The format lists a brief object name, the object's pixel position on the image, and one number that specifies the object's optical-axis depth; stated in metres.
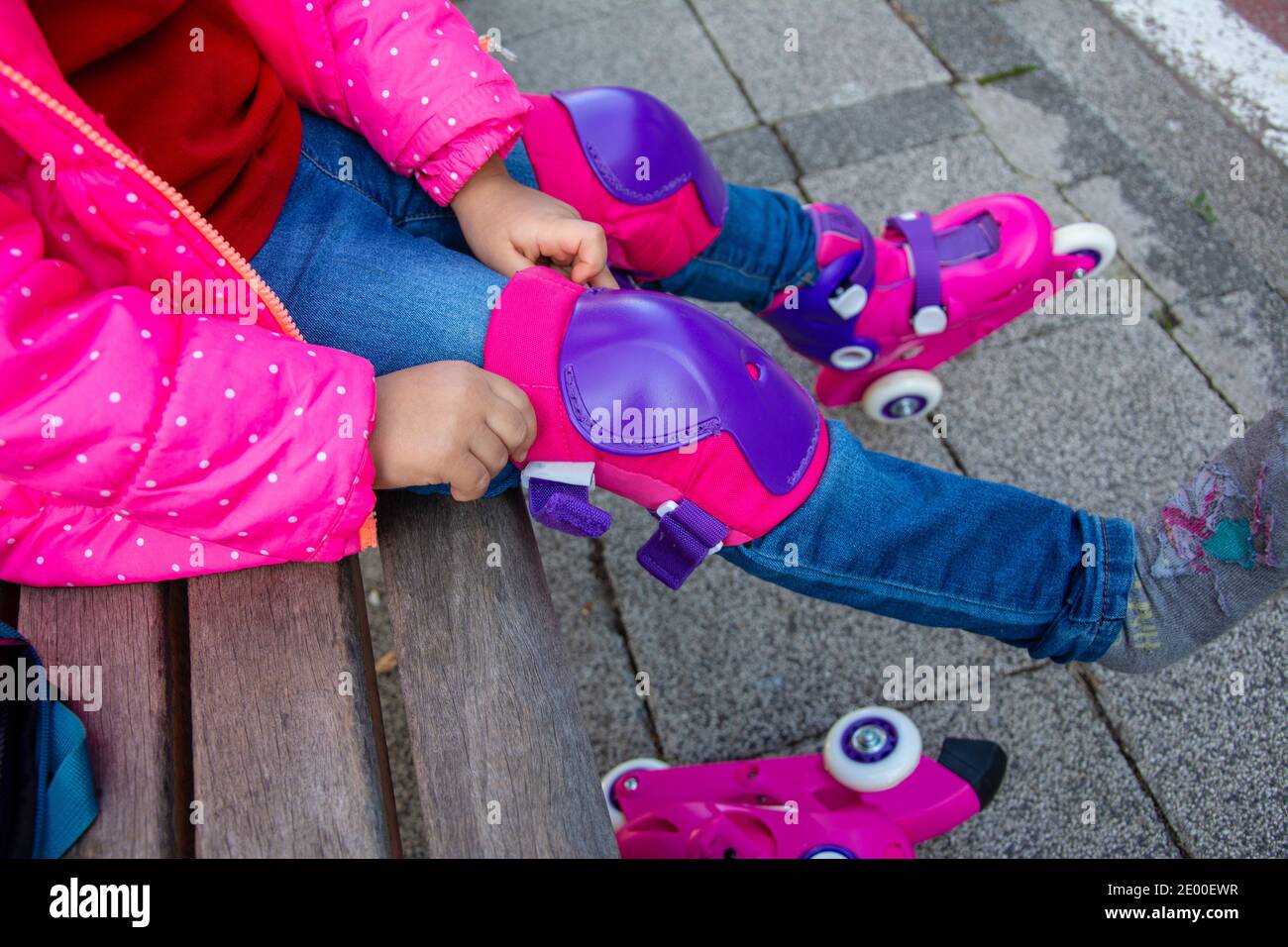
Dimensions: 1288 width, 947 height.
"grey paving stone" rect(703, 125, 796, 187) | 2.17
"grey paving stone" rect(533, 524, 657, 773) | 1.59
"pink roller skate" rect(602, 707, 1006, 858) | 1.25
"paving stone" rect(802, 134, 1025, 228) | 2.07
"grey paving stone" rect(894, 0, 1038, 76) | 2.27
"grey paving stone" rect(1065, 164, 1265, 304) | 1.88
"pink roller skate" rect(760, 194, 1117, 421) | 1.57
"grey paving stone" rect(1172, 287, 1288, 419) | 1.75
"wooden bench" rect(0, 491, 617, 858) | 0.96
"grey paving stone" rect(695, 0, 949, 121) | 2.29
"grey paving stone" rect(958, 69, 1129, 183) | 2.07
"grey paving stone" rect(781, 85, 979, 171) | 2.18
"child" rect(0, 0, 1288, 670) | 0.92
